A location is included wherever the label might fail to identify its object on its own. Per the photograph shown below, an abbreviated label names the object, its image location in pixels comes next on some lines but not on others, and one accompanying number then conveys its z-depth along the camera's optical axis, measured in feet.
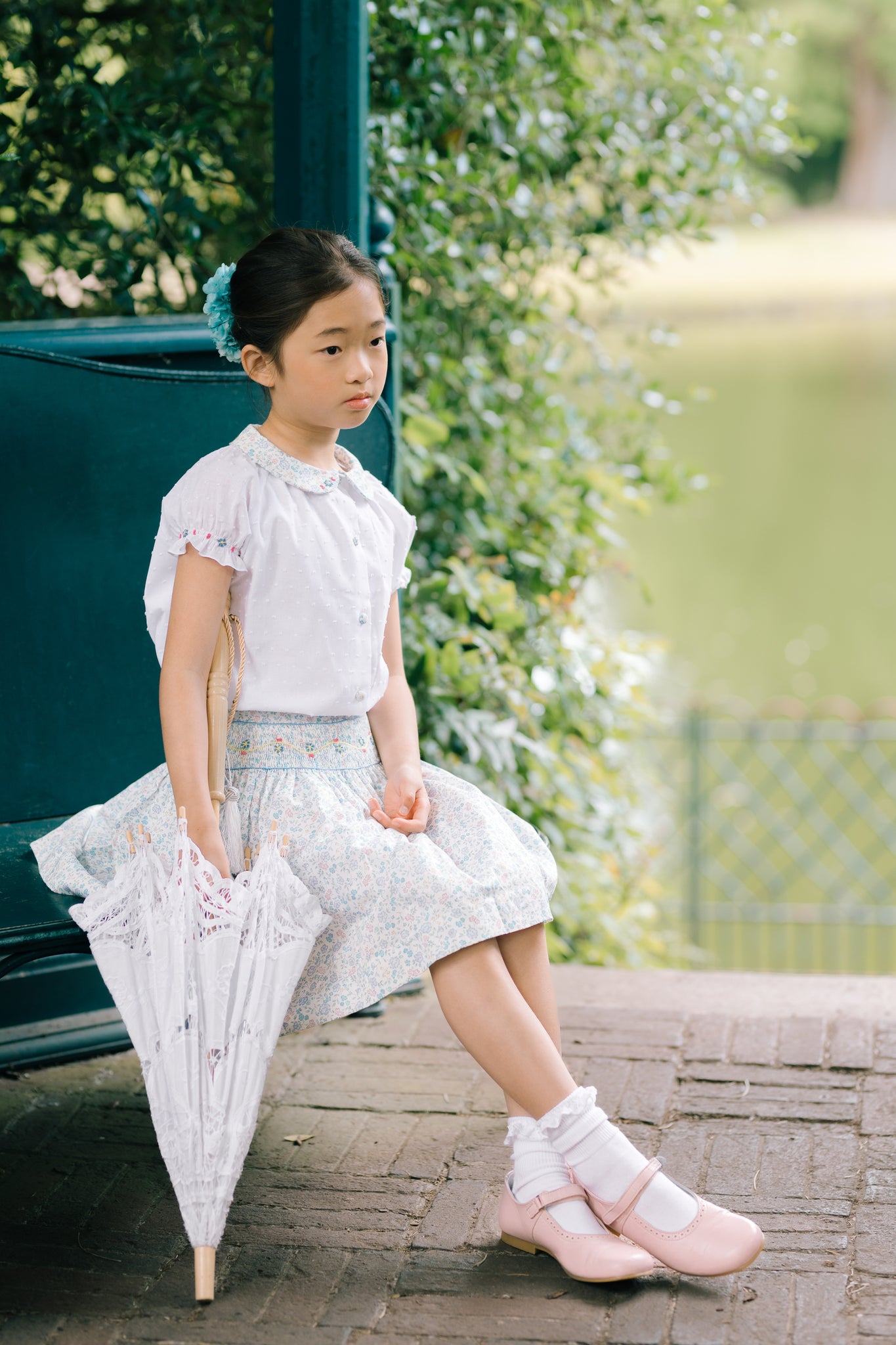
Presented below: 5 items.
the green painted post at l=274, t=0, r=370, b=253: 20.30
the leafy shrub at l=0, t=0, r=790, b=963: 24.56
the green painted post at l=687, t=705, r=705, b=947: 41.29
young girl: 14.37
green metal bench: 18.97
